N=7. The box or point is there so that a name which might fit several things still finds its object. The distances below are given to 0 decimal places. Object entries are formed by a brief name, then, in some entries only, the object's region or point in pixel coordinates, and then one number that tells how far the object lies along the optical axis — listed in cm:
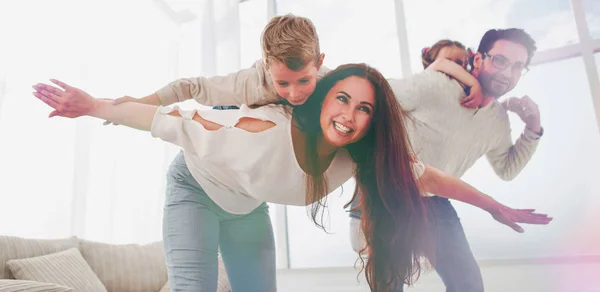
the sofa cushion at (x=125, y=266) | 192
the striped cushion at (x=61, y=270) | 162
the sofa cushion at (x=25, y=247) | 163
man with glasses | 142
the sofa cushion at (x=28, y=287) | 126
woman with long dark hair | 99
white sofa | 163
